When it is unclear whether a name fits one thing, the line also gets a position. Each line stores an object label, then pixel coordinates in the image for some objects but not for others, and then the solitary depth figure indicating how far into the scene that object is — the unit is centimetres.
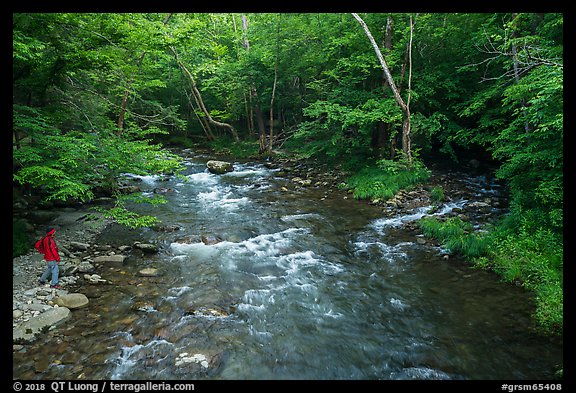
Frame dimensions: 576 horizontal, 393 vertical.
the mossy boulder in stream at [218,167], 1989
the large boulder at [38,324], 545
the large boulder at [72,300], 646
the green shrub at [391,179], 1373
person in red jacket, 691
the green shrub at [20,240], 820
